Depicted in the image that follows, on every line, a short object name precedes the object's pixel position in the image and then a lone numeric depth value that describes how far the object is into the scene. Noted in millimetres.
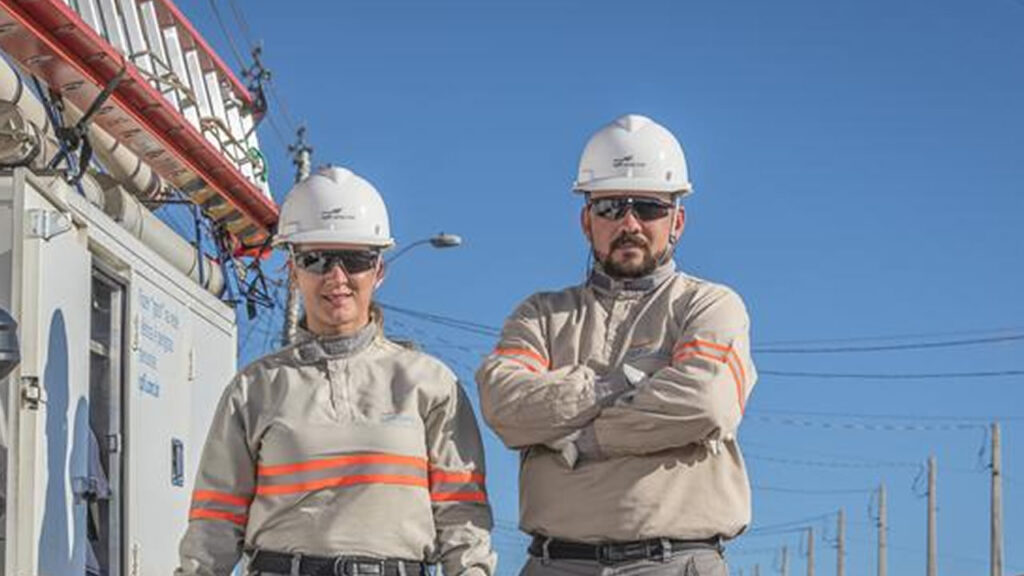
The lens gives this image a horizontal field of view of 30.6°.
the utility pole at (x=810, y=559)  83838
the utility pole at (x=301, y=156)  25562
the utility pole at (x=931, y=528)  53688
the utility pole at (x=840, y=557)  75500
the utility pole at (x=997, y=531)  47156
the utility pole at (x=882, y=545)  65438
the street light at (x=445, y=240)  23422
